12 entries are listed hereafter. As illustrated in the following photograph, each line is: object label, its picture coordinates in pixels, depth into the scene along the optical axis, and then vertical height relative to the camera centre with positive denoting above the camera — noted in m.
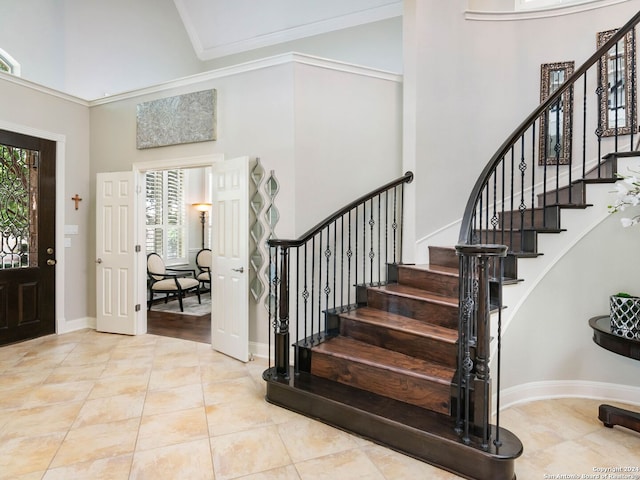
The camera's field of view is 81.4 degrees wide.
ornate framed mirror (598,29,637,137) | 3.84 +1.59
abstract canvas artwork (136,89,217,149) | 4.09 +1.34
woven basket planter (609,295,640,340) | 2.36 -0.51
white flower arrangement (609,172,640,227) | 2.22 +0.25
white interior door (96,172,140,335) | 4.53 -0.22
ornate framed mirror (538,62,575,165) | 4.09 +1.35
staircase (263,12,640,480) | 2.04 -0.65
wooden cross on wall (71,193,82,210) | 4.72 +0.48
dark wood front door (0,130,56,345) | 4.12 -0.01
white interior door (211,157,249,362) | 3.68 -0.23
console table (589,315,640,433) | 2.25 -0.70
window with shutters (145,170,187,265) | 6.70 +0.38
